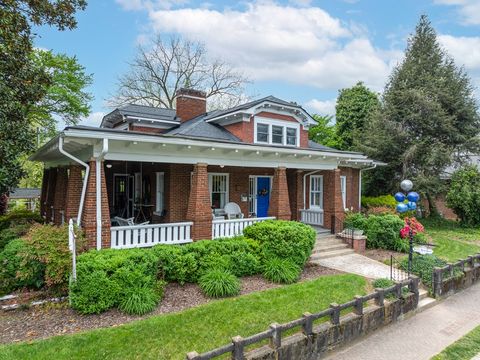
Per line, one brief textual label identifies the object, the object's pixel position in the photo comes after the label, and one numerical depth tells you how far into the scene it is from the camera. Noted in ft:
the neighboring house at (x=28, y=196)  95.71
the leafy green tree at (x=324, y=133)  94.26
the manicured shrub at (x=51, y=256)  22.94
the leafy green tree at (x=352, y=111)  90.58
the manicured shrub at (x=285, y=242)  30.86
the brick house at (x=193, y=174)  27.32
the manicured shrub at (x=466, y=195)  59.57
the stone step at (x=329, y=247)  39.29
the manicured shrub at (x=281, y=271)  28.63
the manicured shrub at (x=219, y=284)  24.73
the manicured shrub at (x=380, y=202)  60.84
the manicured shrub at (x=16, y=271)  24.07
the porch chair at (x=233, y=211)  41.93
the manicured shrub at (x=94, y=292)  20.98
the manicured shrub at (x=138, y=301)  21.13
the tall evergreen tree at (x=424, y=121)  66.65
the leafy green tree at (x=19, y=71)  34.12
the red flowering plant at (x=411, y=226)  31.89
